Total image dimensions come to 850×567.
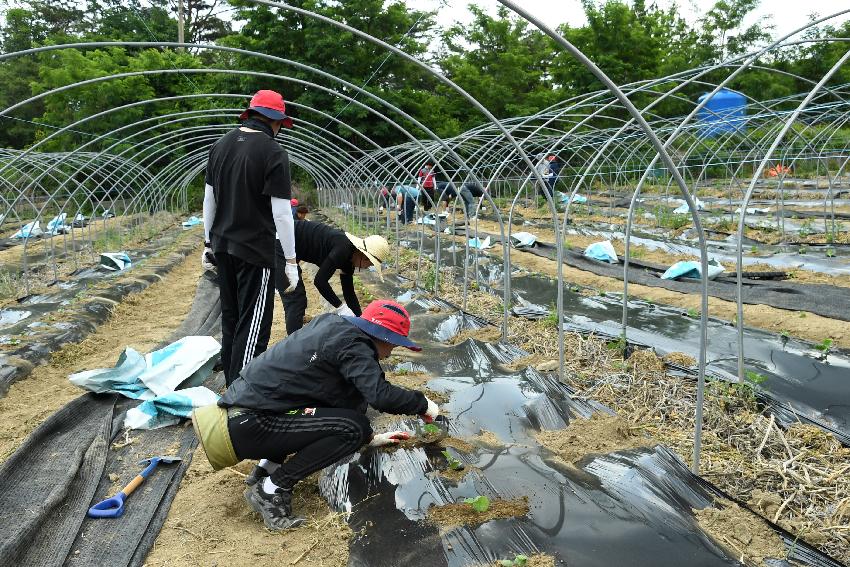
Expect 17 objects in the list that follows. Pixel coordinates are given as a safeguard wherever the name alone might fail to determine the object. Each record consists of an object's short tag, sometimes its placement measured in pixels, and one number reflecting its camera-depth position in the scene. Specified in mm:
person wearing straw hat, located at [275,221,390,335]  4961
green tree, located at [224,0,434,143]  22689
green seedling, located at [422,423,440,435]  3496
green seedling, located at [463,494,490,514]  2740
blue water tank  27795
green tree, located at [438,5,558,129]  27406
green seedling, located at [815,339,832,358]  5074
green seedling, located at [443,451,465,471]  3209
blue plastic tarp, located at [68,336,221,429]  4312
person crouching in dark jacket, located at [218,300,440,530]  2967
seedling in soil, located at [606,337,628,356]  5449
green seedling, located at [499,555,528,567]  2438
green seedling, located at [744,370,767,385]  4396
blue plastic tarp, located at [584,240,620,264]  11039
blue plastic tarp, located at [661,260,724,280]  8797
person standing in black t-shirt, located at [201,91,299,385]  4066
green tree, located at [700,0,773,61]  29547
